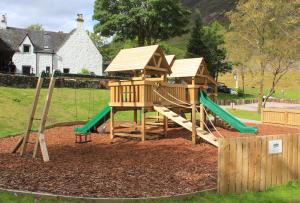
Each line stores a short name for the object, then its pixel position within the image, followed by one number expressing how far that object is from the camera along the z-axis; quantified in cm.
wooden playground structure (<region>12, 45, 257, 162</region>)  1820
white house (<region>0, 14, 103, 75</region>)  5112
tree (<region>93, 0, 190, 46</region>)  5300
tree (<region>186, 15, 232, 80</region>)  6003
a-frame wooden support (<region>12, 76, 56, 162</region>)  1323
